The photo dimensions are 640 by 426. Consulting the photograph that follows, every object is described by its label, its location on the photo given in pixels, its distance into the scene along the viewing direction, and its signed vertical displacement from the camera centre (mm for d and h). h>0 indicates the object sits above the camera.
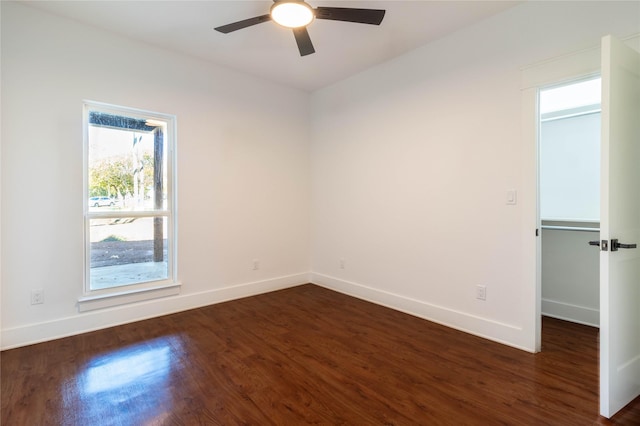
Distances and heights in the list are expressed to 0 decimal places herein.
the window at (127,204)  3043 +78
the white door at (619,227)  1745 -94
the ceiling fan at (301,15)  2123 +1356
